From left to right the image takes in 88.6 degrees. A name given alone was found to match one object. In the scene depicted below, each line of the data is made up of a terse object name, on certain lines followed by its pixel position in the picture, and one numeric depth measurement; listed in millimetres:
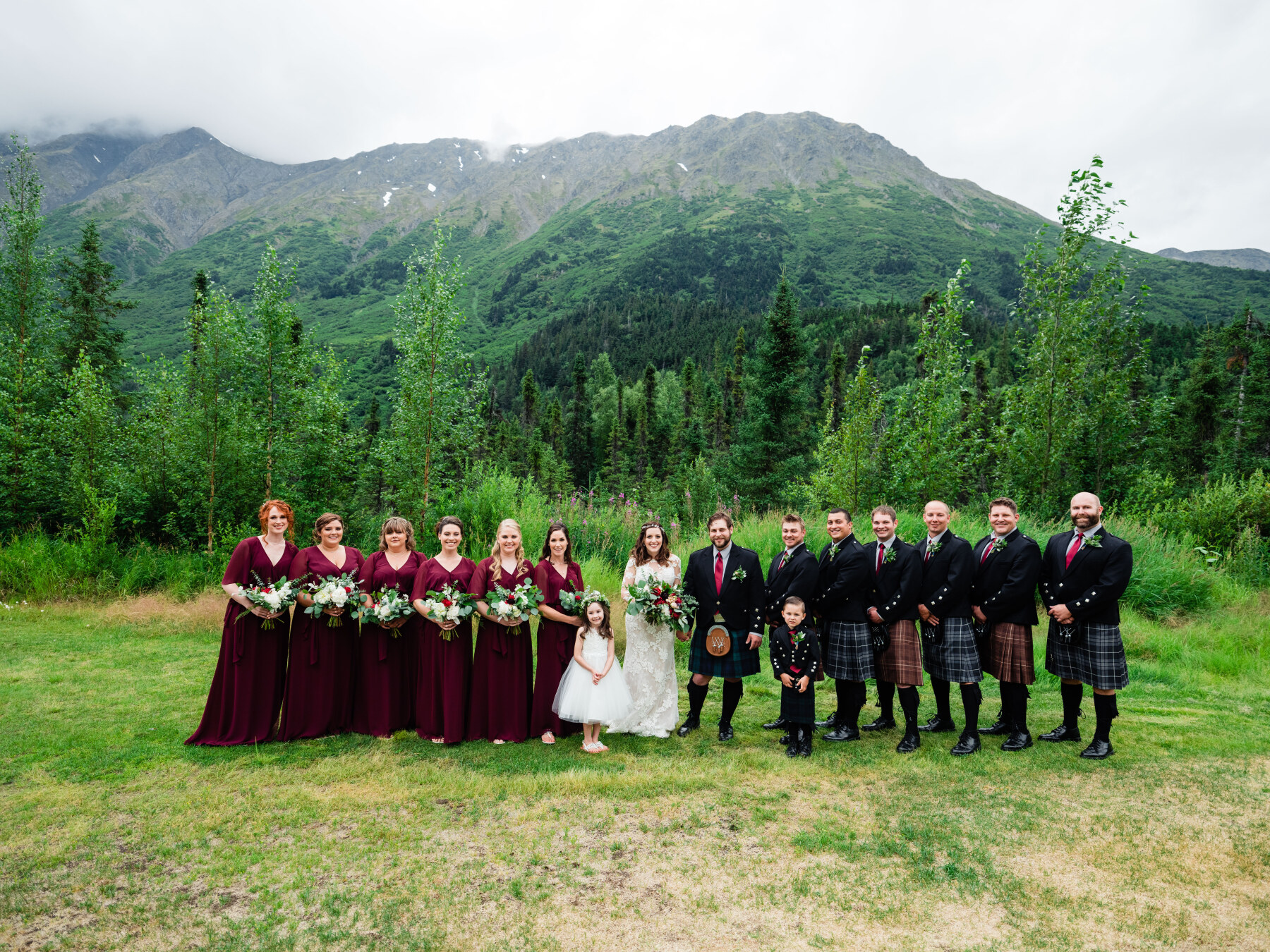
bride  7191
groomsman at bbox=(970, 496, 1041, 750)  6555
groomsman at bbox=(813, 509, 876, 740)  6641
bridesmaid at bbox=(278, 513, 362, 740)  6770
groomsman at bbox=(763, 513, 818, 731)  6688
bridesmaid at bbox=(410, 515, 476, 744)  6766
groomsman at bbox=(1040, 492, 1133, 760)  6297
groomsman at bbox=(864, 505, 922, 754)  6629
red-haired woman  6637
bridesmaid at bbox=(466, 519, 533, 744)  6797
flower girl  6621
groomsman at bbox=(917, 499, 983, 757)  6551
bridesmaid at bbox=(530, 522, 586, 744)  6781
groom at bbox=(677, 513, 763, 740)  6848
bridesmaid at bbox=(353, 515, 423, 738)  6941
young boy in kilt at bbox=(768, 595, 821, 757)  6438
